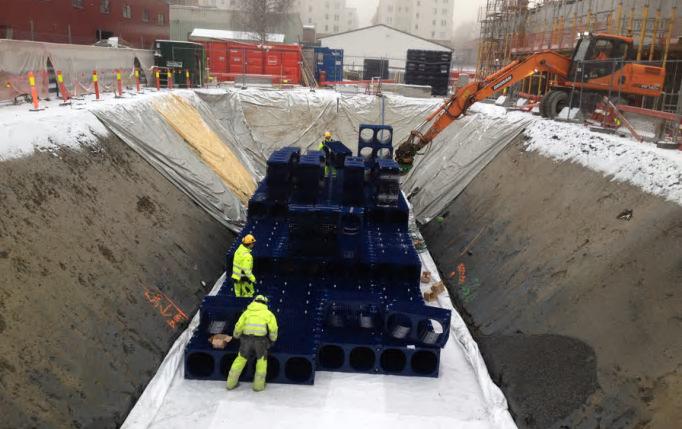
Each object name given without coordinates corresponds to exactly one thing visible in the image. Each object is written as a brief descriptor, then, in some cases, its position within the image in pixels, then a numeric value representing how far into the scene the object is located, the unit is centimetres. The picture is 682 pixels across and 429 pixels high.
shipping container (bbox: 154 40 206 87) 2219
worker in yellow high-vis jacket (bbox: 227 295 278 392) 729
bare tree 4769
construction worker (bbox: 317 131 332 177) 1451
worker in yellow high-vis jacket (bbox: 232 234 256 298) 877
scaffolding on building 1914
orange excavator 1381
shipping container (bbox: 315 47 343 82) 3069
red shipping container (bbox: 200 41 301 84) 2611
